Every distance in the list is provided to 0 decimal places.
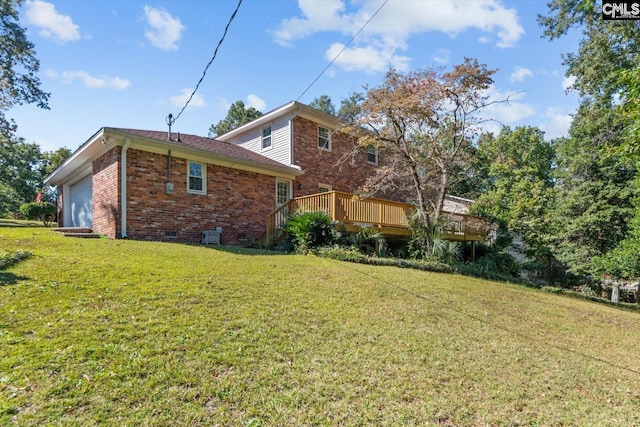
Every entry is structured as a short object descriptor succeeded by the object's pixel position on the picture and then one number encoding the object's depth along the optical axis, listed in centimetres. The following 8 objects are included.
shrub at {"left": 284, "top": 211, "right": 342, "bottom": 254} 1055
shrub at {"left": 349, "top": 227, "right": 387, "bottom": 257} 1116
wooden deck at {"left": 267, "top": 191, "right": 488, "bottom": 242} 1091
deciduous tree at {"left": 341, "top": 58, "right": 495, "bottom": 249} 1195
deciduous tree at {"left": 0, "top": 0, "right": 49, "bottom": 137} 1756
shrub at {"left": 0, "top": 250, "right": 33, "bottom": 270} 563
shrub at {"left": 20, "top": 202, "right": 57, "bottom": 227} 1798
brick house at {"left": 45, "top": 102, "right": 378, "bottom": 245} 1008
